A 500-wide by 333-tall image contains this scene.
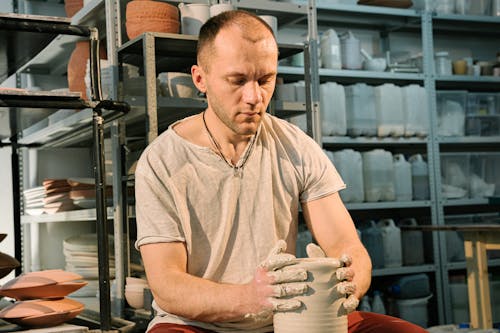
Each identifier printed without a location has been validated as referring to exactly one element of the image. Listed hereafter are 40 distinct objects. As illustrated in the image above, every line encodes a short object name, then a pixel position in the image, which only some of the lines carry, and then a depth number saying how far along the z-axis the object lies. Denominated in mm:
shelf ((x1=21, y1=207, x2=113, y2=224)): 3258
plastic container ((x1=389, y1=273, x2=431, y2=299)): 4660
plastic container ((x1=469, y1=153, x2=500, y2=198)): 5086
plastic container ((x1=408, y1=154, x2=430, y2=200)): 4883
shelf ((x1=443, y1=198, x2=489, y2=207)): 4926
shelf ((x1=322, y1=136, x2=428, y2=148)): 4555
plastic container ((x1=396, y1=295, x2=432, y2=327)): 4652
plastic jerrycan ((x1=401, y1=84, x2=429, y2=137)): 4809
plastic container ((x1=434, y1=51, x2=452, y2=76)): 5070
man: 1646
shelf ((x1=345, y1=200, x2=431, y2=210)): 4574
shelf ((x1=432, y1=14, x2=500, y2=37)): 5125
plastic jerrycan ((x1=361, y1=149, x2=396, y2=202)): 4672
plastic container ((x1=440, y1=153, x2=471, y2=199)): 5051
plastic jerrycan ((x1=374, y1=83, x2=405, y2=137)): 4727
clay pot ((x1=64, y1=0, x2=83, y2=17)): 3777
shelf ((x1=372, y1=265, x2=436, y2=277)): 4598
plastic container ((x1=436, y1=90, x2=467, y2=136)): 5023
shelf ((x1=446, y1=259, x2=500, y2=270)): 4855
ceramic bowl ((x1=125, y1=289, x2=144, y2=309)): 2998
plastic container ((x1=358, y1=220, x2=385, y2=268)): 4691
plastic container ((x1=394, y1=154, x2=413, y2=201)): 4793
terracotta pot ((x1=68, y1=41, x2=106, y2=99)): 3379
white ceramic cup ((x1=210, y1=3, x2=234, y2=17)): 3230
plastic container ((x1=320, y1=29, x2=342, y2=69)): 4617
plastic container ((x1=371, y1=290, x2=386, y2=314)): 4602
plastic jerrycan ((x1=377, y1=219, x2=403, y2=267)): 4695
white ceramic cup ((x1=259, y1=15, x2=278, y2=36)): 3404
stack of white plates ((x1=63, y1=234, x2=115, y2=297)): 3506
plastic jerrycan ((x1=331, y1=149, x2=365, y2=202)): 4566
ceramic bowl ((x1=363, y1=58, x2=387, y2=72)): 4812
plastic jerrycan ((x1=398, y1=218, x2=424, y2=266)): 4836
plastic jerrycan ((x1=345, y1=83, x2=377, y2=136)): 4684
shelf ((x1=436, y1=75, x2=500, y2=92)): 5047
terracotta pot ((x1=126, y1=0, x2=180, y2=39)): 3068
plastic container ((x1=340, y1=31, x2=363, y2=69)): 4730
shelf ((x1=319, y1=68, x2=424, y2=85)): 4609
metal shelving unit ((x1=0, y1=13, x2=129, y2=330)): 2092
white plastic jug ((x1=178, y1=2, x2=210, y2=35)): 3178
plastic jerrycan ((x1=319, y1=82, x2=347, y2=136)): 4551
